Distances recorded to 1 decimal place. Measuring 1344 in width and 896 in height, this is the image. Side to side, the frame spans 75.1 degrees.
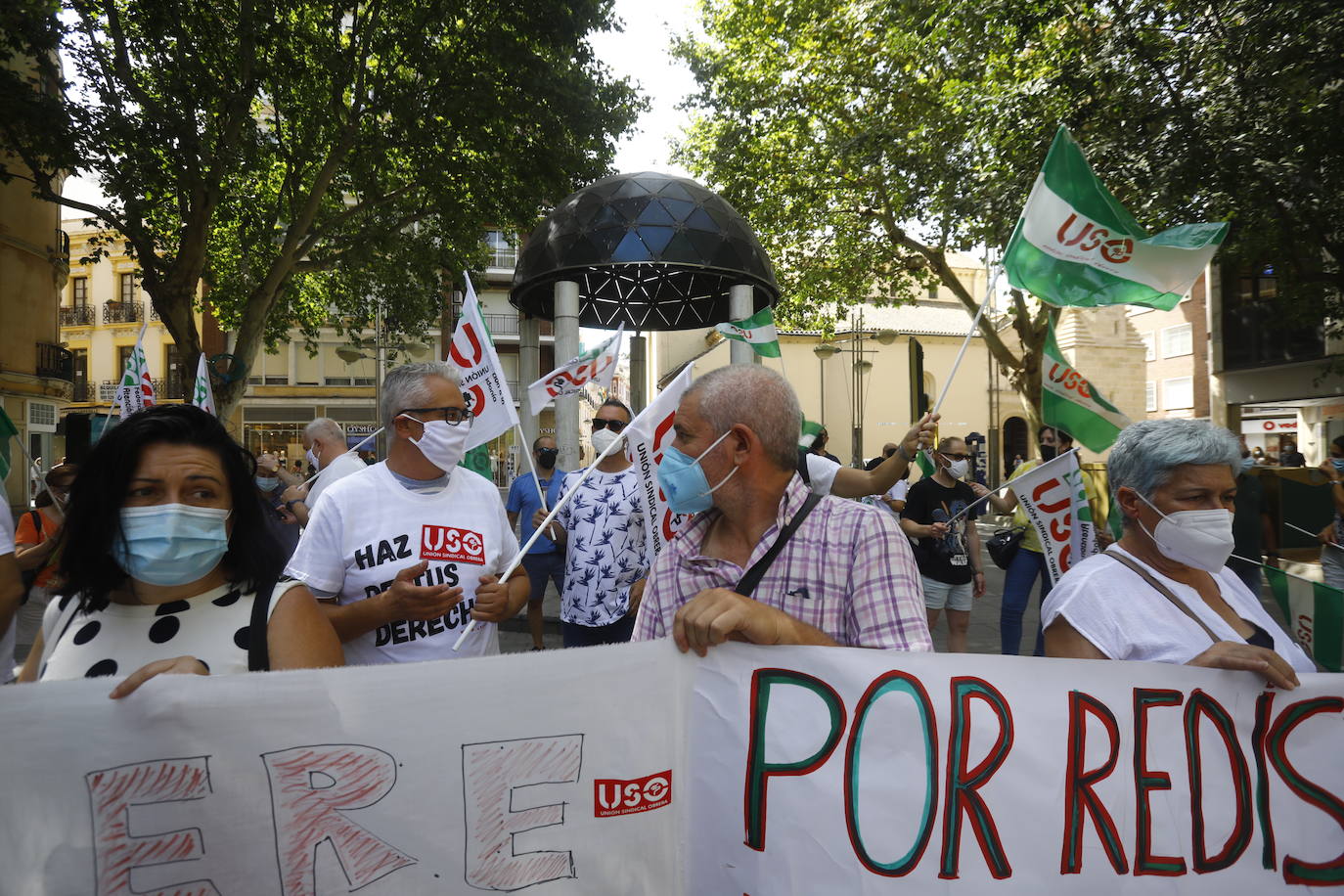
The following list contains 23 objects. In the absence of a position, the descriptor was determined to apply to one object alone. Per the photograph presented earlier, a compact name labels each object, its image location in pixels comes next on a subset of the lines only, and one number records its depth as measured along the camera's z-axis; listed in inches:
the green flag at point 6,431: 211.0
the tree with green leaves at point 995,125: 375.6
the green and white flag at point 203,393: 221.9
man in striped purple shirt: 70.5
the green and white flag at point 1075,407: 167.9
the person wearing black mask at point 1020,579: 223.8
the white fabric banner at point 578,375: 210.4
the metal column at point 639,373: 477.1
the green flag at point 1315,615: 114.2
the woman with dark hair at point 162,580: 70.9
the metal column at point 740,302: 382.0
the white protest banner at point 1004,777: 68.9
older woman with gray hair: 79.1
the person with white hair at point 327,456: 211.0
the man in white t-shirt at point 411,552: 100.4
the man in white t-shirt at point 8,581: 106.9
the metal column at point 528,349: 470.6
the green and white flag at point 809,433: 272.4
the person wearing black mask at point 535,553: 255.0
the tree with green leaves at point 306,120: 455.5
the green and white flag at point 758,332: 297.0
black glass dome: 357.1
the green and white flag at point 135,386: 239.3
